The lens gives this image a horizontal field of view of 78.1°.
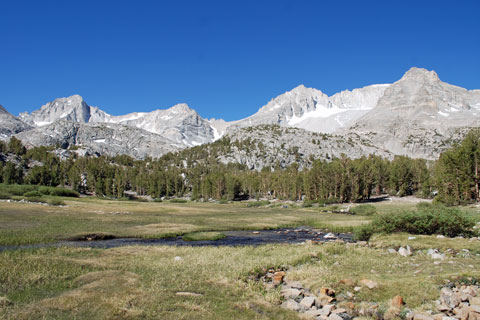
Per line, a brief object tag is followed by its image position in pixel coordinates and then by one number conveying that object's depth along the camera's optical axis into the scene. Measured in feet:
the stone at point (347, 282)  52.53
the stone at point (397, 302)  43.34
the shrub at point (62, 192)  379.18
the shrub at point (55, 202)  258.30
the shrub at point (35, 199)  272.84
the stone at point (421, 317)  37.96
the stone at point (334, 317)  40.03
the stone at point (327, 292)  49.26
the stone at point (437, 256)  68.19
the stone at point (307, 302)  45.44
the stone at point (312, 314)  41.93
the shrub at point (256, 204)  412.69
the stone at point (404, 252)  75.42
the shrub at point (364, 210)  247.09
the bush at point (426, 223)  100.83
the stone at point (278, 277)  58.03
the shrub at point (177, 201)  498.52
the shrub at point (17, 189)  321.52
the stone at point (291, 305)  45.08
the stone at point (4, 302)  41.17
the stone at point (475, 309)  37.20
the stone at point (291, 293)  49.96
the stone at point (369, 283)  50.52
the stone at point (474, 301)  39.70
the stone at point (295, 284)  54.03
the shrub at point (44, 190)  361.59
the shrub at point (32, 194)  311.27
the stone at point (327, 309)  42.37
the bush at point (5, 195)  277.31
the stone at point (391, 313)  40.66
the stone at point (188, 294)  48.39
